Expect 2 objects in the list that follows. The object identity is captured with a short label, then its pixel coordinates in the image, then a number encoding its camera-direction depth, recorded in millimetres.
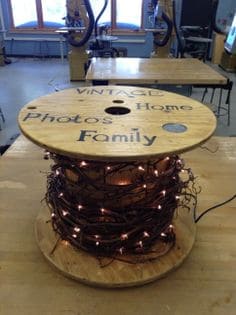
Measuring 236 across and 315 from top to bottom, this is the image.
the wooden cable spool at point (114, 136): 1177
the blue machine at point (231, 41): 5851
